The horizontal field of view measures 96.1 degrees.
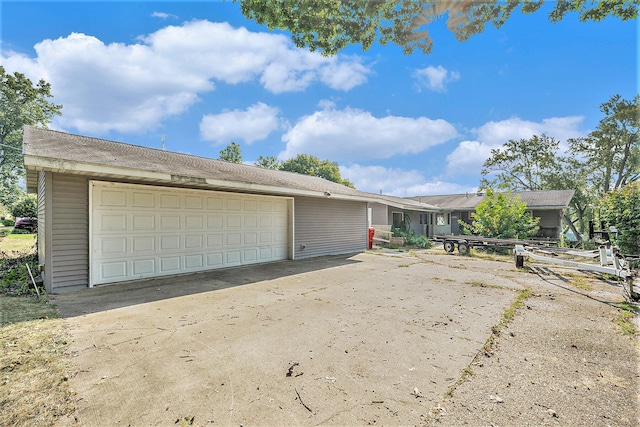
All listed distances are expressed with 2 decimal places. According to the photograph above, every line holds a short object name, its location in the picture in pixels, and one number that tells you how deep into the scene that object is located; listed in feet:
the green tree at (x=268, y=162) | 141.90
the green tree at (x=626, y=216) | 27.48
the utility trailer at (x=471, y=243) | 36.20
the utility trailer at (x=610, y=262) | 16.39
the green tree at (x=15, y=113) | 76.33
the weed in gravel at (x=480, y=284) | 20.90
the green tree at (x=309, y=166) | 135.54
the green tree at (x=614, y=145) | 68.97
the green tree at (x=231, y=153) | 132.67
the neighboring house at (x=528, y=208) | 63.46
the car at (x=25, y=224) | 58.44
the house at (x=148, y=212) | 17.87
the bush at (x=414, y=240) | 50.86
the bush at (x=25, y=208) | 76.54
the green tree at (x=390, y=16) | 15.15
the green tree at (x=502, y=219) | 44.04
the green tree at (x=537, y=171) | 82.43
